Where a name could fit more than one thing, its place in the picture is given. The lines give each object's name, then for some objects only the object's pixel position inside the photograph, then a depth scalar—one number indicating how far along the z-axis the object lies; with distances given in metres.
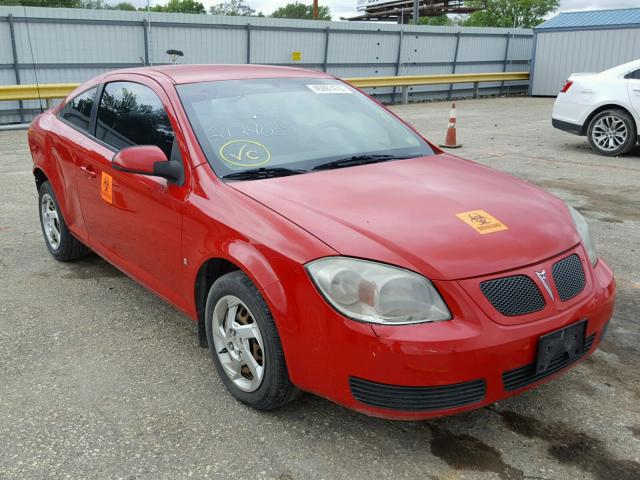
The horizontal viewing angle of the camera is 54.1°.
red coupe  2.36
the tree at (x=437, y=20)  80.69
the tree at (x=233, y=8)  77.32
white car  9.65
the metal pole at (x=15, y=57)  13.77
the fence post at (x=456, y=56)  21.69
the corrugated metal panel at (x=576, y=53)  19.56
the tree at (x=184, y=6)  90.96
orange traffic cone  10.91
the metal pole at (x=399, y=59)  20.05
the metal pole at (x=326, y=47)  18.77
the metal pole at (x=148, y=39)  15.64
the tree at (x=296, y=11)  101.75
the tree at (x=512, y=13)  66.62
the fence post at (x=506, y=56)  23.05
